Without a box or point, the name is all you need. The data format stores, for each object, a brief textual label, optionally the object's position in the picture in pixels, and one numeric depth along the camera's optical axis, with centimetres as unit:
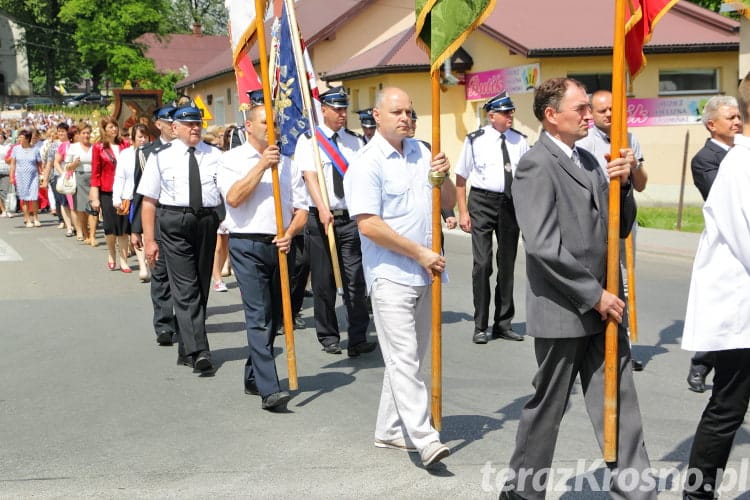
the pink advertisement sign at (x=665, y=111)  2411
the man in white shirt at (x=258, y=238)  687
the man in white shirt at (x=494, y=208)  911
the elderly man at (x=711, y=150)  708
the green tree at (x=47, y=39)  8250
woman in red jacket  1430
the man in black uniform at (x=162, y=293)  928
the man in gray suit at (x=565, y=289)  449
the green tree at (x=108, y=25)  6819
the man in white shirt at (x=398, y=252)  555
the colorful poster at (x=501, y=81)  2402
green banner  573
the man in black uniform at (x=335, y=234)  867
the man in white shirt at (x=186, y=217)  809
